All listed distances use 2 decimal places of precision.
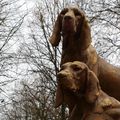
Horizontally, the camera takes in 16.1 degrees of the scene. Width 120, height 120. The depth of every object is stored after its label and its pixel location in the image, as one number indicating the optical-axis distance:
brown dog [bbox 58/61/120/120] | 3.59
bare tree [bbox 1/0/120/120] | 18.25
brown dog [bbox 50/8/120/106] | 5.27
